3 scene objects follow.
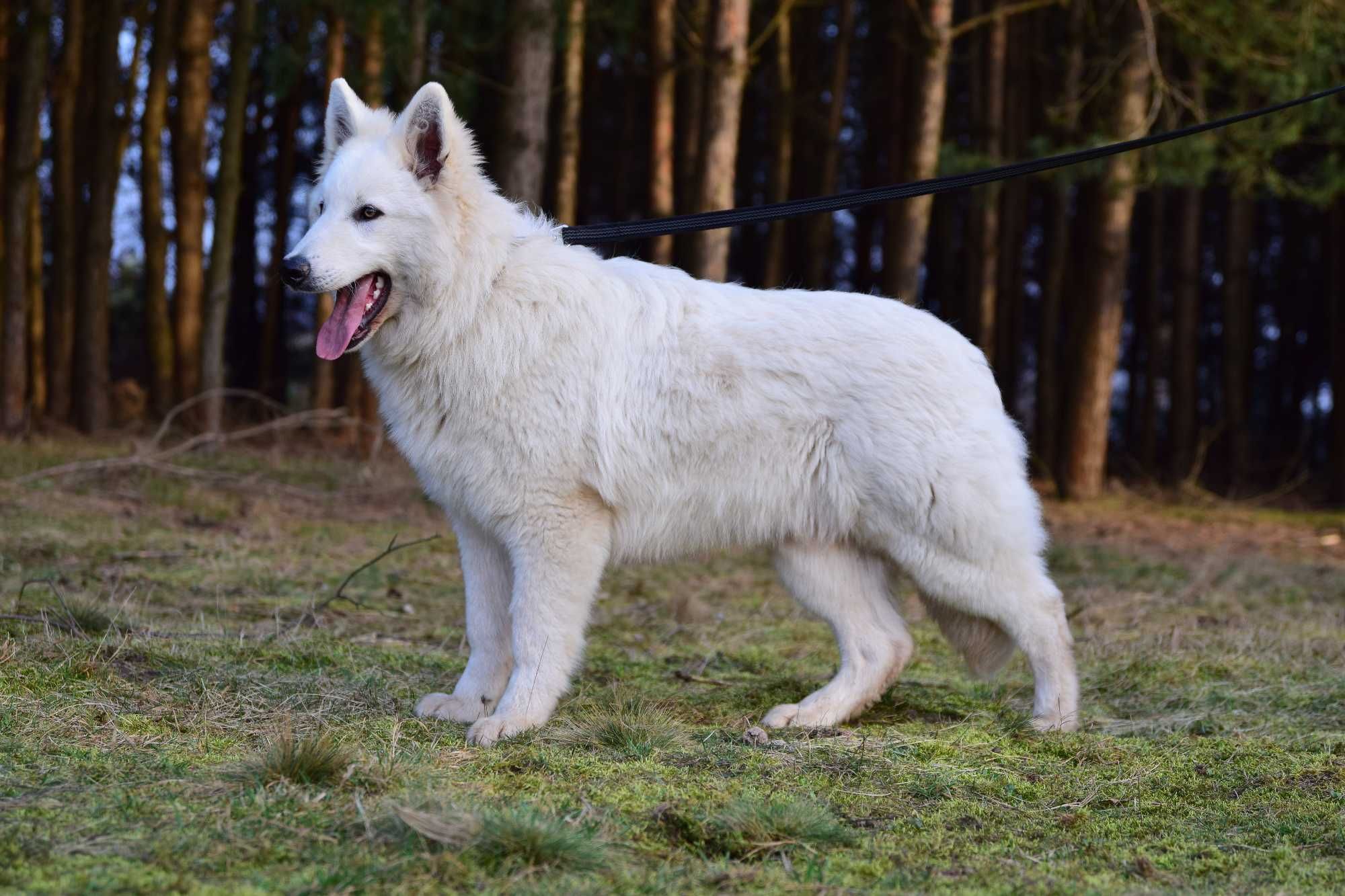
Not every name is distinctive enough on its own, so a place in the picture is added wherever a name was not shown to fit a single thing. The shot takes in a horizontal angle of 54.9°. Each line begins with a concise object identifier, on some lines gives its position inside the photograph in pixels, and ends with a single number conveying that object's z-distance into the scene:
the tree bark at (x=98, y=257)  14.77
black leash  4.78
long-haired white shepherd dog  4.40
